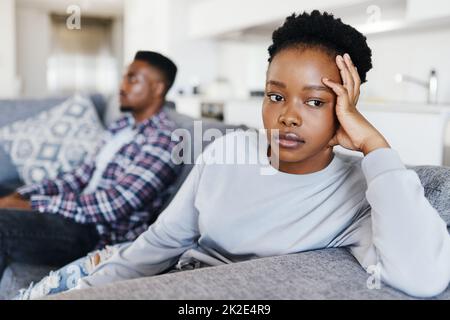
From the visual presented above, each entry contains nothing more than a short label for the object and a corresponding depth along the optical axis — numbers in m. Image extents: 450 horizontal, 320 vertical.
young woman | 0.69
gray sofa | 0.58
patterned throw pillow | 2.36
